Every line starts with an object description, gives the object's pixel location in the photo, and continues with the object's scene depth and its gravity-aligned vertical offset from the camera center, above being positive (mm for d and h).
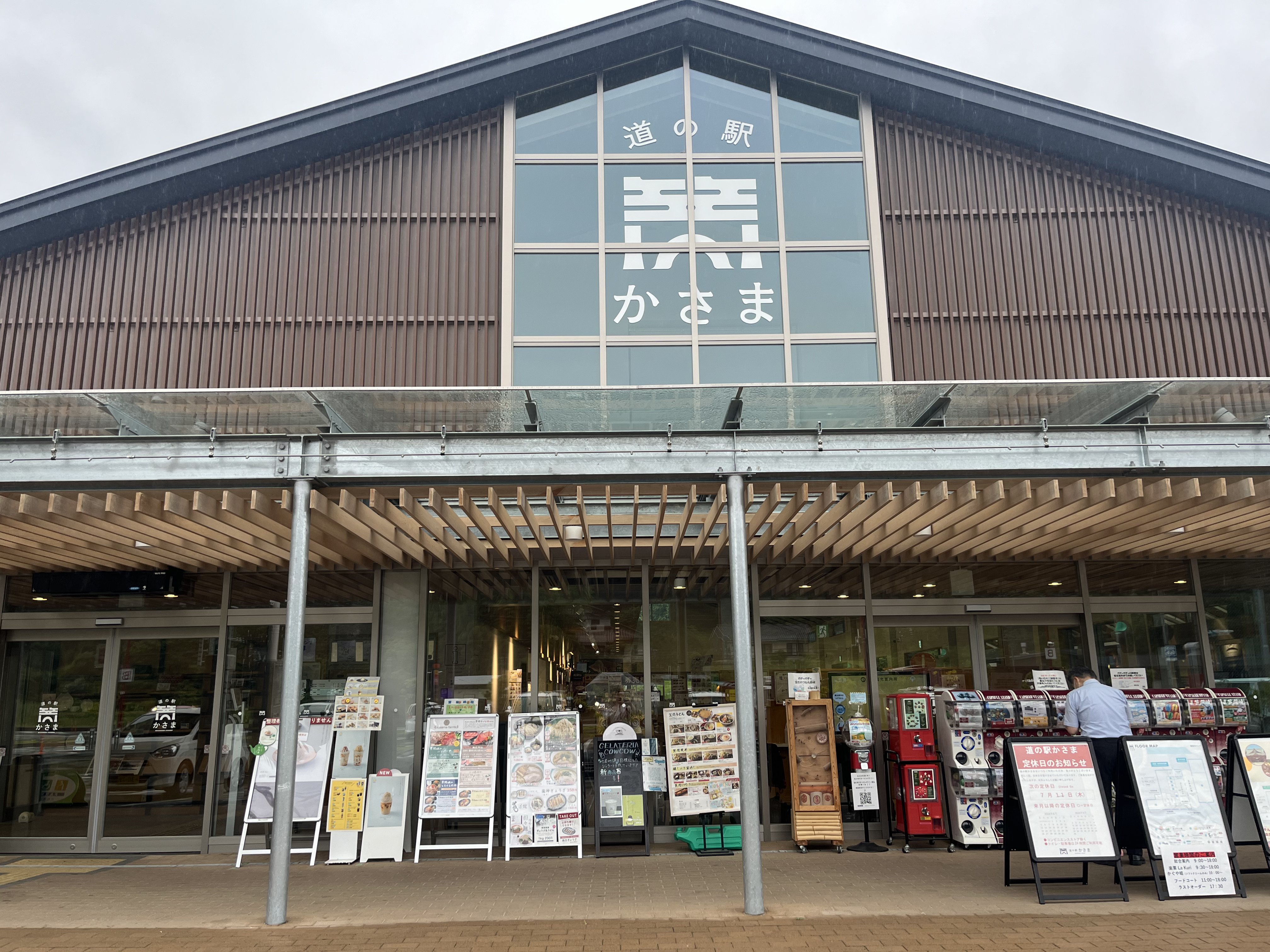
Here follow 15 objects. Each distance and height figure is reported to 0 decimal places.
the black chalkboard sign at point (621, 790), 7496 -717
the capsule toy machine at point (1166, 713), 7480 -172
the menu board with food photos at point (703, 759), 7590 -493
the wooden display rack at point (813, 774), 7504 -621
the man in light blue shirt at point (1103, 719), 6348 -180
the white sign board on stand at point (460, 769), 7383 -525
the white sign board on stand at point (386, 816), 7426 -882
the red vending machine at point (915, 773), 7496 -616
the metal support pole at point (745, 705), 5223 -43
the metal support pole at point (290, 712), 5223 -42
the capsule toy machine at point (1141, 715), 7477 -182
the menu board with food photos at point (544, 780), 7371 -624
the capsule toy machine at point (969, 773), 7422 -620
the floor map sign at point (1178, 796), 5691 -635
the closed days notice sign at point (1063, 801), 5680 -657
